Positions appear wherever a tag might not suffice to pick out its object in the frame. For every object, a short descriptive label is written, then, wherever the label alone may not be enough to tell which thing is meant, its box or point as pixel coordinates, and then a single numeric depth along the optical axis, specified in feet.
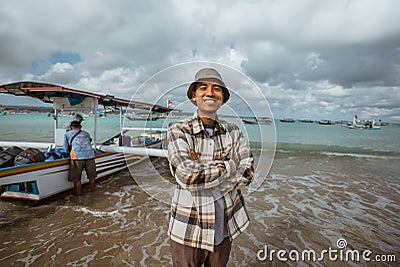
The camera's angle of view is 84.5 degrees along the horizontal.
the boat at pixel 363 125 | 190.49
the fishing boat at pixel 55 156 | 15.59
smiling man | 4.55
